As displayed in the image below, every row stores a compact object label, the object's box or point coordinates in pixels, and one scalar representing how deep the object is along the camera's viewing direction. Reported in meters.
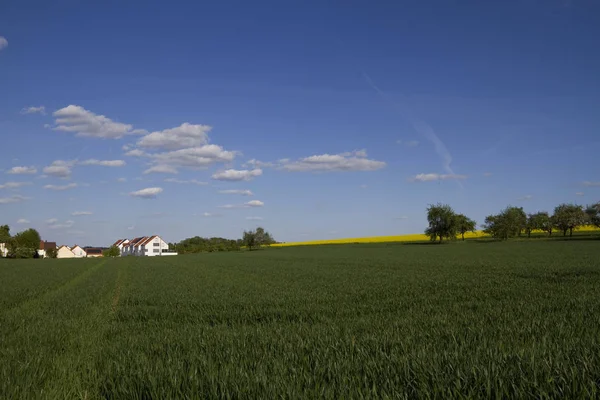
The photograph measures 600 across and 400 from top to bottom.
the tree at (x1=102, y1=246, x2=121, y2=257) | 179.00
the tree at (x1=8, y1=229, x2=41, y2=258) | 121.62
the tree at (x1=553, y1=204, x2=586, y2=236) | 119.38
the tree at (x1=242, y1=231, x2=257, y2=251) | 150.62
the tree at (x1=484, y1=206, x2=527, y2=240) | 121.38
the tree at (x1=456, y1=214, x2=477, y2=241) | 122.06
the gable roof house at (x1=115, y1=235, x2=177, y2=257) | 175.62
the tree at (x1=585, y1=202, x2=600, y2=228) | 114.76
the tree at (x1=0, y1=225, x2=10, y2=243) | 126.62
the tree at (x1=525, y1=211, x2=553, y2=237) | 139.50
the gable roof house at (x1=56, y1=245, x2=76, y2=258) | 187.32
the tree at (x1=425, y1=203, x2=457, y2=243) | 119.16
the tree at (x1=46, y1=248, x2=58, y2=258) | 143.25
